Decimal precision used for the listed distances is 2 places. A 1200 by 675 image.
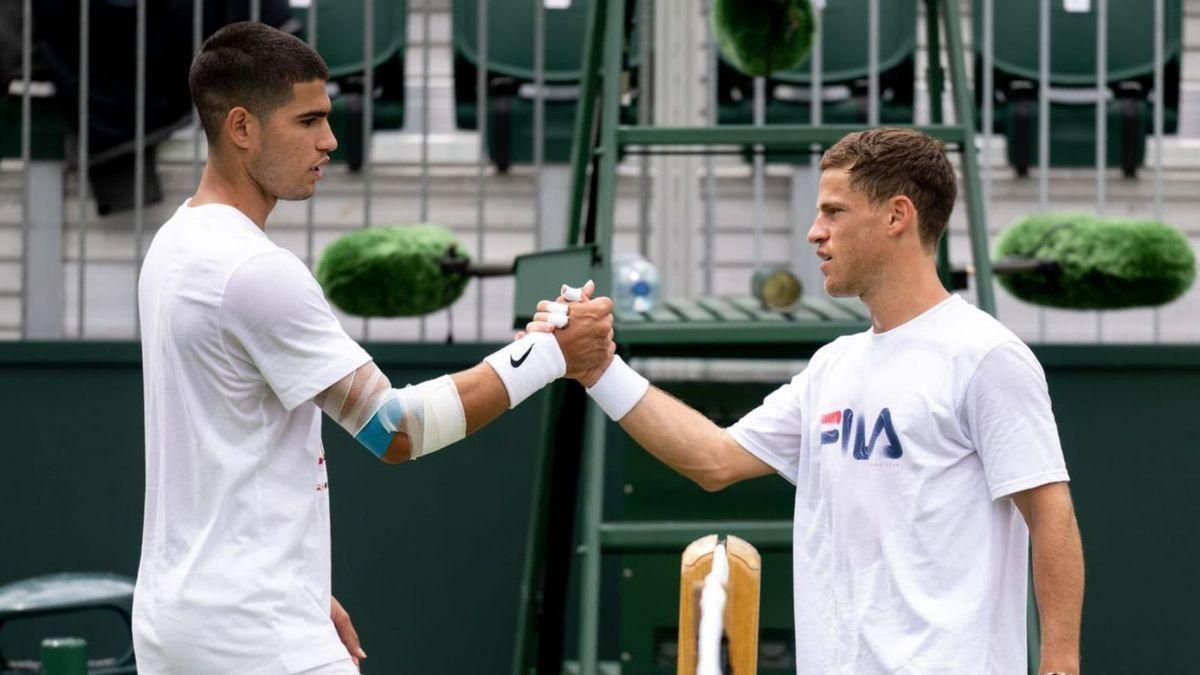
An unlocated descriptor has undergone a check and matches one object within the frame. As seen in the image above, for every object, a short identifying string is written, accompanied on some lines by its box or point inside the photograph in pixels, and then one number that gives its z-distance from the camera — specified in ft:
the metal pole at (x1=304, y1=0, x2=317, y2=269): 39.47
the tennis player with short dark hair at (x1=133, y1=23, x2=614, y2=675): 17.98
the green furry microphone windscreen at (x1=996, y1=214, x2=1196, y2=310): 37.11
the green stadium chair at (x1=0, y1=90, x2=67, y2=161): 40.65
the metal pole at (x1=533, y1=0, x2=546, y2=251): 39.68
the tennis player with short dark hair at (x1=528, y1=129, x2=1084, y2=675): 18.40
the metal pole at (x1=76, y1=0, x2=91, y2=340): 38.96
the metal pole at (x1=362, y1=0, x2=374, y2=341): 39.70
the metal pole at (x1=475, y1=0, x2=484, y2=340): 39.24
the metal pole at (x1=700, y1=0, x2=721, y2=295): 39.52
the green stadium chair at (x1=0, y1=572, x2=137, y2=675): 30.83
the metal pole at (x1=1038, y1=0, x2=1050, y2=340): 39.63
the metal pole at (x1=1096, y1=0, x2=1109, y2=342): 39.55
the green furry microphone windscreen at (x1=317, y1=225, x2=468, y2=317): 37.60
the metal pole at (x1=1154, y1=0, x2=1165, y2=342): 39.42
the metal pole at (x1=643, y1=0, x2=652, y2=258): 39.70
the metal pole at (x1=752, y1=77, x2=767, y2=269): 39.58
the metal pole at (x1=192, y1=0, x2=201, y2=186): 39.11
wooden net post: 15.76
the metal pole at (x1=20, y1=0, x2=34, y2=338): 39.17
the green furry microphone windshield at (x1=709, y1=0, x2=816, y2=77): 34.32
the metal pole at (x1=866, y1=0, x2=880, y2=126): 39.63
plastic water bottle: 33.81
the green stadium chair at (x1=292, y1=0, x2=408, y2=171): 41.96
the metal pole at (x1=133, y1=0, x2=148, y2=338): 39.27
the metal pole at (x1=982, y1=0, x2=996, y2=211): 39.88
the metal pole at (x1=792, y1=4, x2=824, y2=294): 40.06
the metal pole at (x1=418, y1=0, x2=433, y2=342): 39.65
